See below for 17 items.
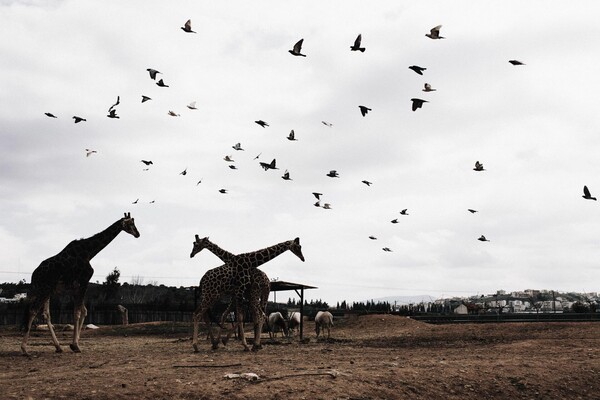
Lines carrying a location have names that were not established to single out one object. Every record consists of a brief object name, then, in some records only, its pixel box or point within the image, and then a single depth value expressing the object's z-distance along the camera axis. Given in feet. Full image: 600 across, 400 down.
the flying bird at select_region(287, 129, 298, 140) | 71.75
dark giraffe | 58.49
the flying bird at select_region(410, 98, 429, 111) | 65.78
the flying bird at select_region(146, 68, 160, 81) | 68.44
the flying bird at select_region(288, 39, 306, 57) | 59.15
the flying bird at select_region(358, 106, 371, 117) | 67.82
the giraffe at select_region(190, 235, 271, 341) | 62.54
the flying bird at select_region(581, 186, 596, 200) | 64.90
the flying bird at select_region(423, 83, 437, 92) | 66.90
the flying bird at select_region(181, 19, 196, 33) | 61.75
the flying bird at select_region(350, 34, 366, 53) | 59.06
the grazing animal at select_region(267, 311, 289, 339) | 95.19
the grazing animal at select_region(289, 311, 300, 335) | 102.63
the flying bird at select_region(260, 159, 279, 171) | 72.59
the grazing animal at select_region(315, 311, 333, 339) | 97.76
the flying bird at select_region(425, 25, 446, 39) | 57.95
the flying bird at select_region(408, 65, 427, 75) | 63.36
